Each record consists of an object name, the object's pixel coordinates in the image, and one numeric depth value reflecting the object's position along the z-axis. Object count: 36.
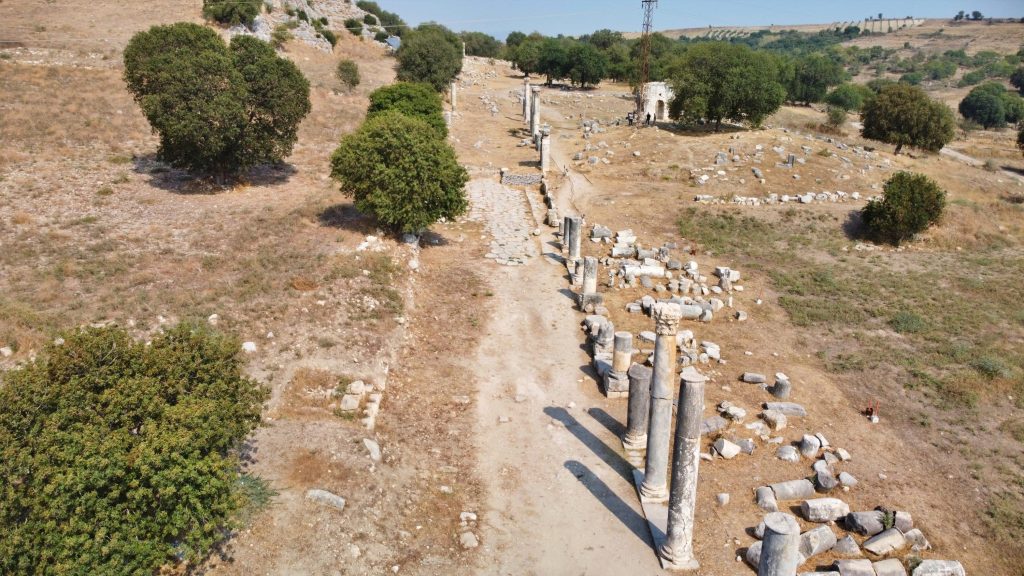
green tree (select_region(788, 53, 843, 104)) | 81.81
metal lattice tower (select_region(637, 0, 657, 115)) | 49.75
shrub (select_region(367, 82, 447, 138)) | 33.36
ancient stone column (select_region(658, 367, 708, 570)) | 9.43
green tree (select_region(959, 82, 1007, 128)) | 82.38
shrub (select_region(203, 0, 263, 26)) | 48.03
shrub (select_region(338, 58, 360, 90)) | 47.09
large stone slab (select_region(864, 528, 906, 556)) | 10.27
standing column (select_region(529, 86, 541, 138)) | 43.00
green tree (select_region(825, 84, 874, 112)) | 79.19
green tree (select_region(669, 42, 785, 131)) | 40.34
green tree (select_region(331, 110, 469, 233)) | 21.41
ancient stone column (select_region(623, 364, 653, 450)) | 12.70
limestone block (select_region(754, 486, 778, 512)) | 11.13
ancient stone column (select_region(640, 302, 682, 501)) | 10.67
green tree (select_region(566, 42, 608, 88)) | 72.88
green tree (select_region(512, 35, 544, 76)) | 78.12
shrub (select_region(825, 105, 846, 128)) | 59.22
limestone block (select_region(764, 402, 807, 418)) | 14.10
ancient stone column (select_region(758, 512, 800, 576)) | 8.12
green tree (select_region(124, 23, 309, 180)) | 23.45
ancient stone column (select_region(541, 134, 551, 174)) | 34.22
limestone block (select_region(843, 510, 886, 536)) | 10.66
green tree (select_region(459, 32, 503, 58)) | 110.12
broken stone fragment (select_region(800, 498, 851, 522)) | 10.94
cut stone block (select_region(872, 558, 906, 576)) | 9.66
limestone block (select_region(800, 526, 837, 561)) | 10.21
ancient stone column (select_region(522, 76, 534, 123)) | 48.00
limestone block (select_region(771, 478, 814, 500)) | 11.52
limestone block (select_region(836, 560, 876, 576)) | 9.57
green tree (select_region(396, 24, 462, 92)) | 50.05
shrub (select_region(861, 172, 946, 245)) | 26.05
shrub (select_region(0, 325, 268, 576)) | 7.15
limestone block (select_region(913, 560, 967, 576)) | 9.70
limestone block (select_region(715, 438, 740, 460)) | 12.50
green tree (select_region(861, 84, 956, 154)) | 43.47
